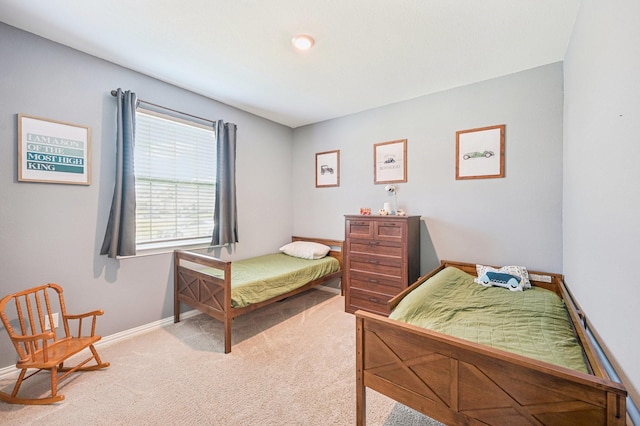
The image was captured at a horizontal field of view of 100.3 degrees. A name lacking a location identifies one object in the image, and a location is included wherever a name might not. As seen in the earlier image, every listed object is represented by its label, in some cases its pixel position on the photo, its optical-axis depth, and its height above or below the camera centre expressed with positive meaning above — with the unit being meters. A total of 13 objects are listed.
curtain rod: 2.50 +1.12
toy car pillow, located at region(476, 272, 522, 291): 2.40 -0.63
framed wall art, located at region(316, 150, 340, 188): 3.98 +0.66
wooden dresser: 2.88 -0.53
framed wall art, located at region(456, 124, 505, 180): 2.75 +0.63
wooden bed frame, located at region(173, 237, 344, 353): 2.37 -0.79
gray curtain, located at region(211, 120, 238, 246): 3.31 +0.32
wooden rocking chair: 1.72 -0.92
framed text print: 2.06 +0.50
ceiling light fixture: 2.09 +1.37
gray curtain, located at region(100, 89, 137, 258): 2.45 +0.20
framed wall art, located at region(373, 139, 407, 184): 3.38 +0.66
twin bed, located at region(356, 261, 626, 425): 0.96 -0.71
